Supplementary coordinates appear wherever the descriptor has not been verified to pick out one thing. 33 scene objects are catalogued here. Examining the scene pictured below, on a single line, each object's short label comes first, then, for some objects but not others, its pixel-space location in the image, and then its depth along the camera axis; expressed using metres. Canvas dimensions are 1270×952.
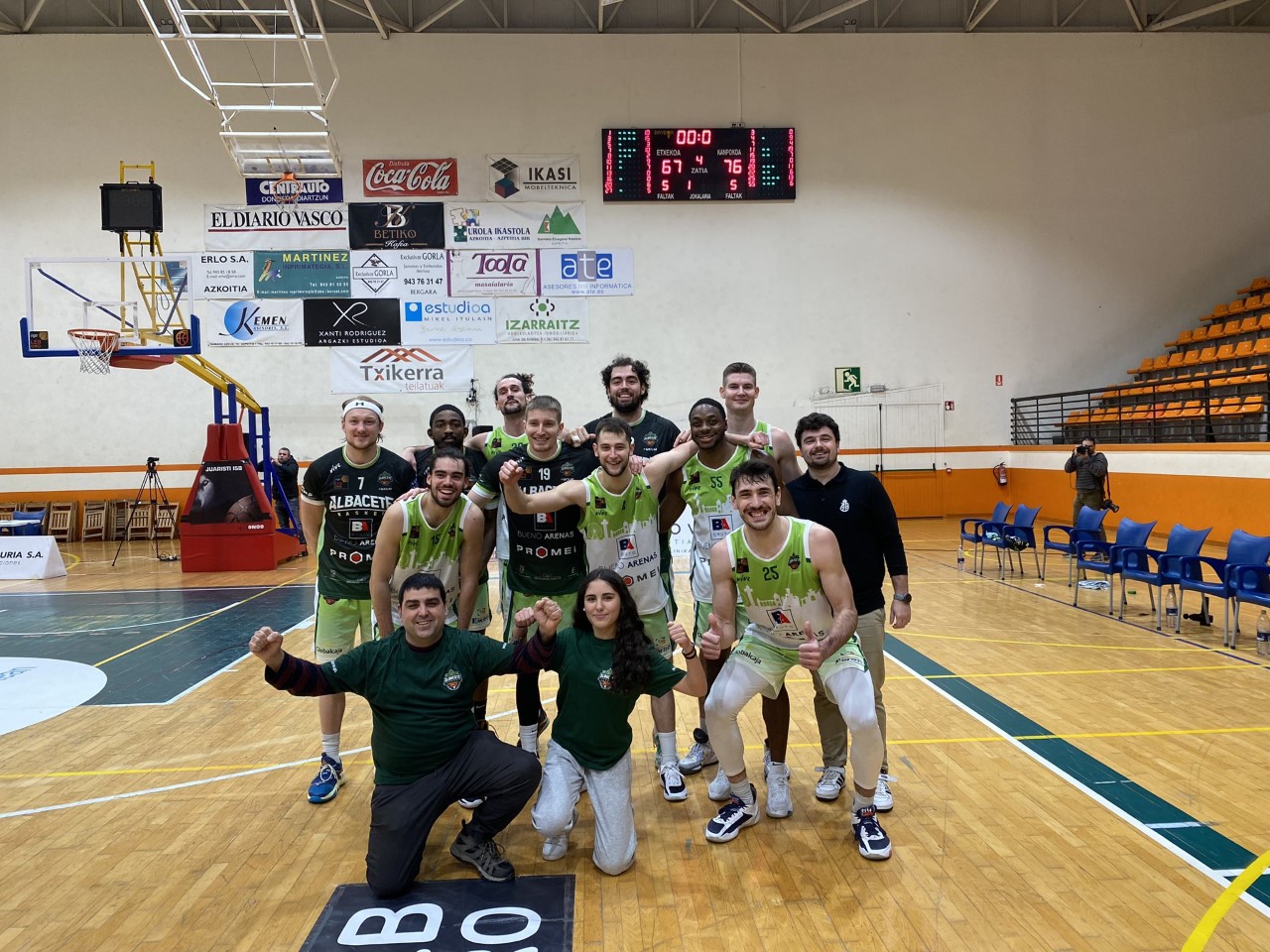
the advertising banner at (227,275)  17.11
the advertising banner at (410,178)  17.28
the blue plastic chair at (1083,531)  9.91
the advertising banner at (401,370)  17.30
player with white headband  4.53
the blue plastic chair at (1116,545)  8.30
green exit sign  17.84
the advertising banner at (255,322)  17.20
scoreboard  17.20
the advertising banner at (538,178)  17.41
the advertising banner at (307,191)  17.12
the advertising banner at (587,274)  17.45
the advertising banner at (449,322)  17.30
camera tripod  16.19
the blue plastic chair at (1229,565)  7.01
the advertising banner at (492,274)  17.38
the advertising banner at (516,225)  17.38
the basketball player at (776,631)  3.71
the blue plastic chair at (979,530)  11.39
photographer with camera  12.34
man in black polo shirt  4.21
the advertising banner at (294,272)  17.11
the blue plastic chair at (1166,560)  7.70
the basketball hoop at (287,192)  17.17
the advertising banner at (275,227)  17.17
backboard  16.67
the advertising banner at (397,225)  17.22
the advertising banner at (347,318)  17.22
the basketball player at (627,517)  4.16
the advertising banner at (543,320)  17.45
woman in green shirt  3.59
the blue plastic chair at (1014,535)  10.68
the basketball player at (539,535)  4.36
